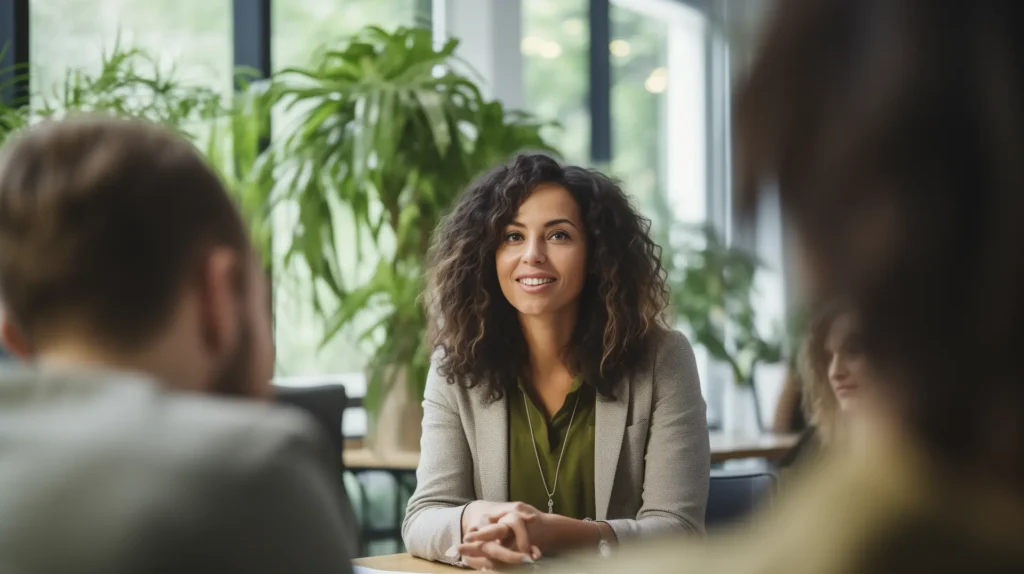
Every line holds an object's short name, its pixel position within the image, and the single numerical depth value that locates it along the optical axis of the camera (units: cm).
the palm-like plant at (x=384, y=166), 343
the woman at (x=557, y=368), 224
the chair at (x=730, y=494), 251
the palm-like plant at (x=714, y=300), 595
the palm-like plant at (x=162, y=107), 285
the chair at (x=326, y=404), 273
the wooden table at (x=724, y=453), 336
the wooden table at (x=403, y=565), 192
